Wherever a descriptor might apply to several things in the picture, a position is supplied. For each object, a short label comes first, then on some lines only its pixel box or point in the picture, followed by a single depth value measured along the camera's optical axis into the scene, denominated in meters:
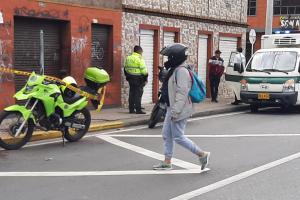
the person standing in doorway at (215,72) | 18.47
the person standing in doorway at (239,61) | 16.71
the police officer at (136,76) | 14.05
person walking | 7.41
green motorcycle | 9.19
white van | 15.61
